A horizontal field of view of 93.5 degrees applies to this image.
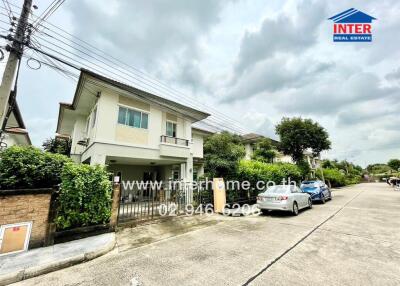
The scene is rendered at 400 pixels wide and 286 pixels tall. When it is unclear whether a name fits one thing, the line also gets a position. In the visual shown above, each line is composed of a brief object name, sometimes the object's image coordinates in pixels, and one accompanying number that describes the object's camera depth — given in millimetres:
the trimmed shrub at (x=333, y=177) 35438
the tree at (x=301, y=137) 20469
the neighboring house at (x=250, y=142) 31375
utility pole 5953
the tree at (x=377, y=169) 80225
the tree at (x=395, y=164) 57269
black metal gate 8367
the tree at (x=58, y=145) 17491
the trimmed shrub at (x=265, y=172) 12836
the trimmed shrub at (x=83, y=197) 5730
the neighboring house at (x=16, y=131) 13656
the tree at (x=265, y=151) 25812
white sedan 9305
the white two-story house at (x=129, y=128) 11312
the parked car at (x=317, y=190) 14068
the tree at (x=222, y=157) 11555
